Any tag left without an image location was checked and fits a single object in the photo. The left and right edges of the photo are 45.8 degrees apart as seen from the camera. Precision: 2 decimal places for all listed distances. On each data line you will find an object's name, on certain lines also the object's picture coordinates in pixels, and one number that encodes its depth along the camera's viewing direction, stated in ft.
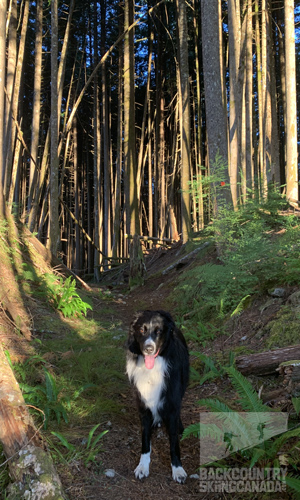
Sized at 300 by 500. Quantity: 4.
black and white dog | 9.35
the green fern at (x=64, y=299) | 21.05
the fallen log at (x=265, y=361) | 11.25
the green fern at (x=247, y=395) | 8.78
